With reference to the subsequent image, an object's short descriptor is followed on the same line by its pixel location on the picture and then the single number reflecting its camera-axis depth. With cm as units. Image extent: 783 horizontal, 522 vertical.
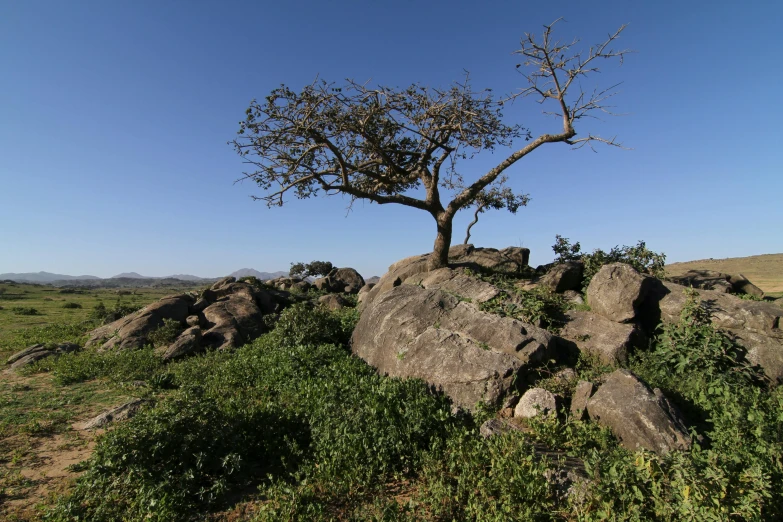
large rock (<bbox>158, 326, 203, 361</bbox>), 1560
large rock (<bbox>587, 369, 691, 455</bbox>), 671
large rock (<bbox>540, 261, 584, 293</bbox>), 1370
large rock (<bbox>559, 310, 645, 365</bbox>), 976
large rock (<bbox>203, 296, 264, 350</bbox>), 1727
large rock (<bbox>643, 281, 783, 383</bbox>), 891
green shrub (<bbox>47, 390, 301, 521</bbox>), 590
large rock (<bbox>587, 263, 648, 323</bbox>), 1067
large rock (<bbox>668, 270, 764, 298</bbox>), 1379
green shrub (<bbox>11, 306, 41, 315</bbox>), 3731
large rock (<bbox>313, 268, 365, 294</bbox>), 3200
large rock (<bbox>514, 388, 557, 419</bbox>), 805
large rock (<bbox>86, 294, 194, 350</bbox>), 1812
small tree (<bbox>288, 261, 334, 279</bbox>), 4931
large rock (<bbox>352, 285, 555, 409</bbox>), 898
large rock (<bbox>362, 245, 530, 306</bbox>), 1867
